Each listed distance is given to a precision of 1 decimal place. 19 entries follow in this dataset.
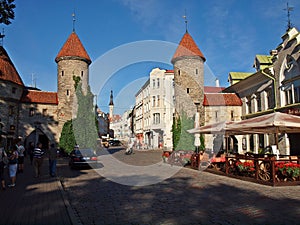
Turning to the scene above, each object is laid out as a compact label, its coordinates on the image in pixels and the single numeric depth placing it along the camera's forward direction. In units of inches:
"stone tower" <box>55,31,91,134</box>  1422.2
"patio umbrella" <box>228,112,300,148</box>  432.6
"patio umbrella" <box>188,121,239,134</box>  574.6
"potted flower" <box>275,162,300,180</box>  423.9
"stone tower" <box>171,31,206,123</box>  1323.8
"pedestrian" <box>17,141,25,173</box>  577.9
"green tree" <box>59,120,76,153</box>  1187.9
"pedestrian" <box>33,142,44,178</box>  539.0
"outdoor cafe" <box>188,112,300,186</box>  426.3
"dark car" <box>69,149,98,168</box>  696.4
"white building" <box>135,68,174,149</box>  1907.0
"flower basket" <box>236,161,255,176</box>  479.7
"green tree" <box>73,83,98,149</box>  1157.1
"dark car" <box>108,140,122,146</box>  2813.5
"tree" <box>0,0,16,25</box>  489.0
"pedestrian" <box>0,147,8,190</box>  374.6
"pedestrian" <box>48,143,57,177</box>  564.4
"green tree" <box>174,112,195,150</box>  1058.7
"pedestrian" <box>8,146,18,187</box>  410.6
